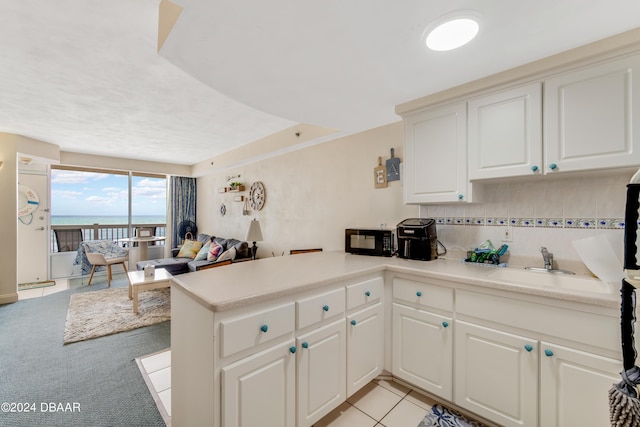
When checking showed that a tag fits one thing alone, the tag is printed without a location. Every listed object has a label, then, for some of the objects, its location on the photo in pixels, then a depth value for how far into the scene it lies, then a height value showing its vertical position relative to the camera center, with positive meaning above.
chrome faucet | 1.70 -0.30
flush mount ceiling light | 1.23 +0.92
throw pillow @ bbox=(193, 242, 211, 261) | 4.87 -0.75
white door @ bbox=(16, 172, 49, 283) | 4.75 -0.35
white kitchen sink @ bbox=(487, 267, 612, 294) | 1.36 -0.39
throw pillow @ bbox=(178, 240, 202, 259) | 5.32 -0.72
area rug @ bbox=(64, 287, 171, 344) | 2.88 -1.28
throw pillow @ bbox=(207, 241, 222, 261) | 4.67 -0.69
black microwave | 2.25 -0.26
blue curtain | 6.37 +0.32
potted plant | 4.83 +0.53
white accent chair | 4.68 -0.76
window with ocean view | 5.39 +0.29
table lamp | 3.44 -0.25
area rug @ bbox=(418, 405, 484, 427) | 1.58 -1.29
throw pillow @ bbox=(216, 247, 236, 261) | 4.07 -0.65
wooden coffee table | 3.23 -0.86
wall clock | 4.35 +0.32
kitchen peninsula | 1.16 -0.68
